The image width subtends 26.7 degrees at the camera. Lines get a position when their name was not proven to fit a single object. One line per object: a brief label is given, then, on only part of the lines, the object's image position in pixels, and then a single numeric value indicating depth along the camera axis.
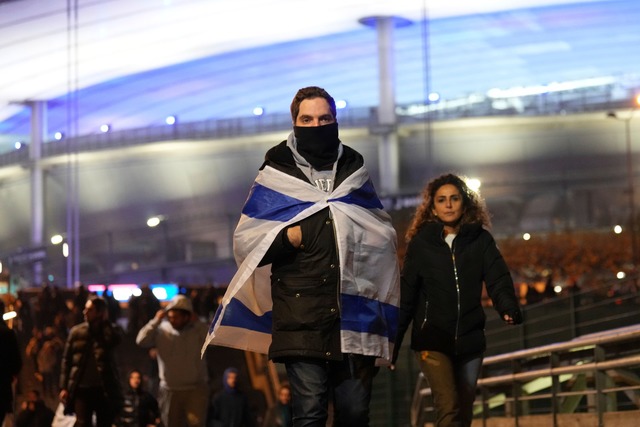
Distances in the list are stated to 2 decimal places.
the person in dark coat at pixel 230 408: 15.57
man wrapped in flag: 5.20
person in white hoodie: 12.30
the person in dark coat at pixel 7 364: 9.35
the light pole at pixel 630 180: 45.88
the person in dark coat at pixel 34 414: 15.31
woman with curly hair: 7.09
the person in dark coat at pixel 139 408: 14.98
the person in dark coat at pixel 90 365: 12.12
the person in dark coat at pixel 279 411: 18.30
